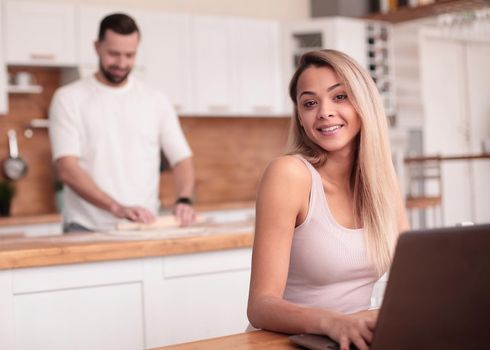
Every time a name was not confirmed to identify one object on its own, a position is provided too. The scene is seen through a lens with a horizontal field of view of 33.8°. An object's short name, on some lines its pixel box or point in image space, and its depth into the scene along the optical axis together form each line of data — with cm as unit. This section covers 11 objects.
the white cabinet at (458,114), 797
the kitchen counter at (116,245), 244
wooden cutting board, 293
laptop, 109
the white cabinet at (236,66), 595
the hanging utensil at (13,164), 538
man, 340
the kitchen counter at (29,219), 484
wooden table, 136
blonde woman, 173
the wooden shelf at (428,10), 579
